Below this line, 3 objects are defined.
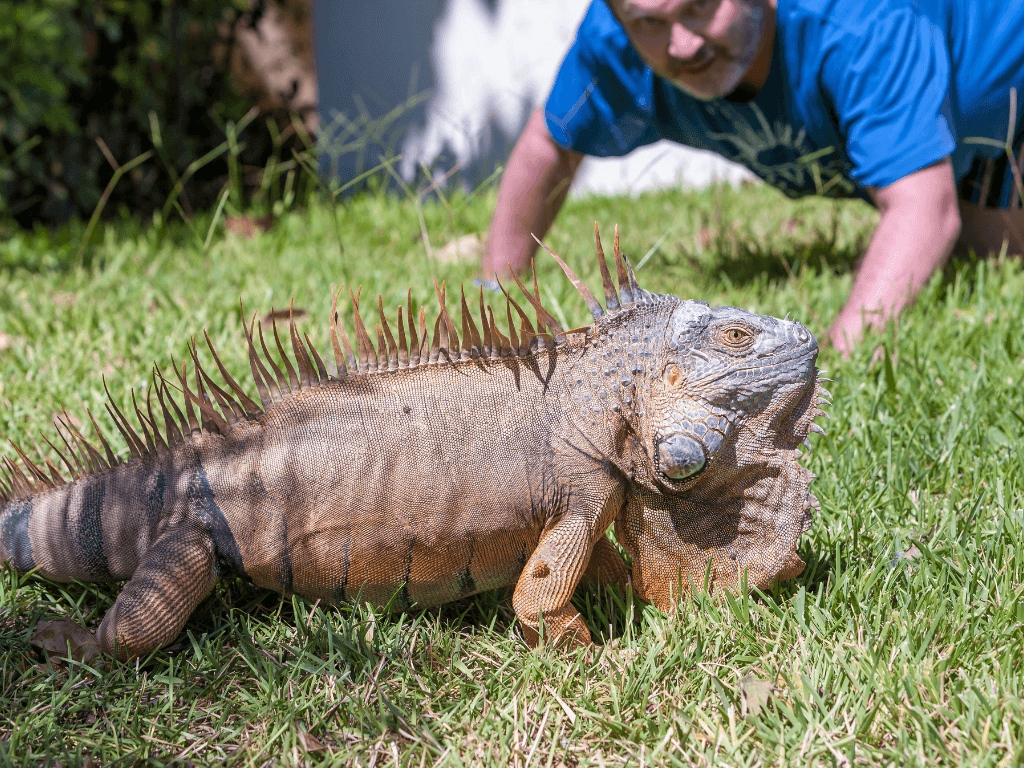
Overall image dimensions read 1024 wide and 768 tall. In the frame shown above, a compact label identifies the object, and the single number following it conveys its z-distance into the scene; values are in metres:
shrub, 5.50
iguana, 1.98
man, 3.50
